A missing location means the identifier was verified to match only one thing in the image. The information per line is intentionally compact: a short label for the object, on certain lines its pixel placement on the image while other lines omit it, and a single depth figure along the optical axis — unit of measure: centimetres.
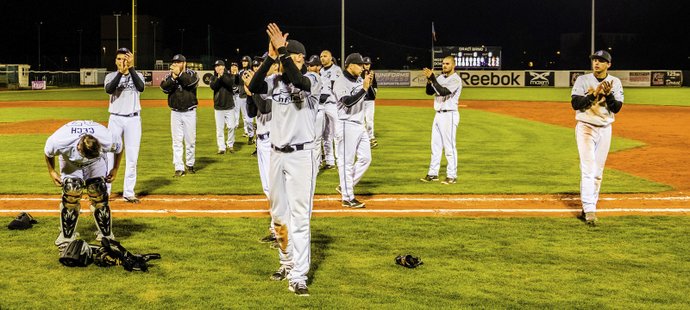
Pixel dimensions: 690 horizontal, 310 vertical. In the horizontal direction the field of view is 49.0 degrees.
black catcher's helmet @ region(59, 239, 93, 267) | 779
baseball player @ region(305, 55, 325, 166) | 1254
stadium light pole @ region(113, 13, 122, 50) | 9100
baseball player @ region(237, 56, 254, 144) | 2091
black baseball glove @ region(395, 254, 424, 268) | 789
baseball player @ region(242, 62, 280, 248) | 759
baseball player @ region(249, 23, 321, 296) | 691
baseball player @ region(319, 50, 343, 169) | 1432
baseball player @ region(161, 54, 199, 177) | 1448
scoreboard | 6888
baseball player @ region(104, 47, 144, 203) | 1118
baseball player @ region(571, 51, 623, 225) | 1003
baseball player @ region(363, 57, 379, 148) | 1989
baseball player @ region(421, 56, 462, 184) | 1345
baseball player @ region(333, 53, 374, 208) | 1105
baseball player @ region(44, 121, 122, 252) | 794
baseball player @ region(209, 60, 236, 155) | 1789
